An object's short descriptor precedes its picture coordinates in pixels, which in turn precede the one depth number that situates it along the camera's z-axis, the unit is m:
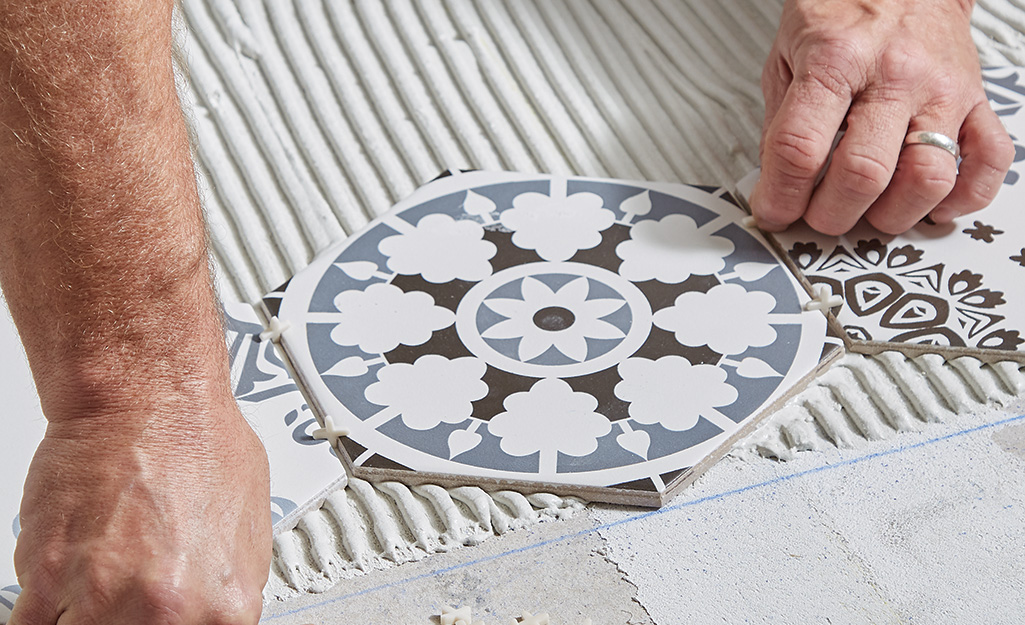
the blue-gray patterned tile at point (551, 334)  0.95
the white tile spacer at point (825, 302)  1.00
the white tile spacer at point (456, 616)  0.89
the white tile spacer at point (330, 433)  0.95
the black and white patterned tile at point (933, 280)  0.99
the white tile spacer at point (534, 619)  0.88
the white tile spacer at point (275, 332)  1.00
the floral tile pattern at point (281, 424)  0.93
